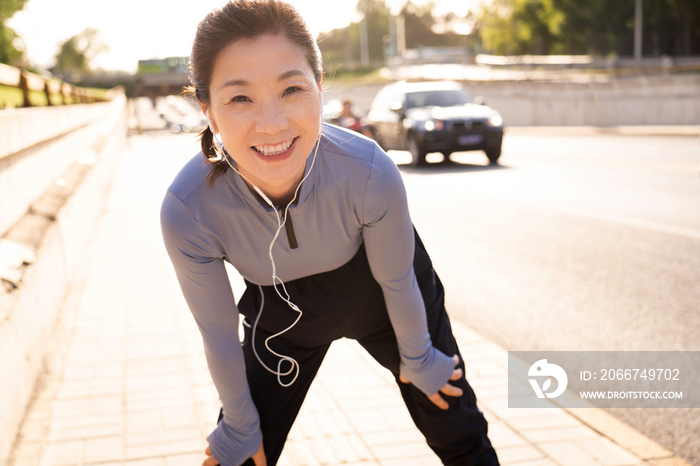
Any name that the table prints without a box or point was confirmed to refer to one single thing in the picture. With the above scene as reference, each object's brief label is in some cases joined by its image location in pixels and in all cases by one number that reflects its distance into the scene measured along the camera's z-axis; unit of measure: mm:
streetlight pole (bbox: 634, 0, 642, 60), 44031
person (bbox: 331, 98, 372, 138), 17594
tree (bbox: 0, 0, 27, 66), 36500
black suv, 14664
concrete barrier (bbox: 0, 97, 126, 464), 3123
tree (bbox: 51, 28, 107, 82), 138500
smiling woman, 1849
